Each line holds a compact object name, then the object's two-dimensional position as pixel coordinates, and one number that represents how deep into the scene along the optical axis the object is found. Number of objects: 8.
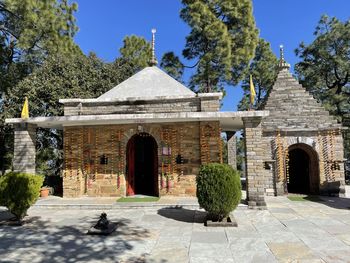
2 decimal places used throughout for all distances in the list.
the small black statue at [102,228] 6.95
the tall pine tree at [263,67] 27.12
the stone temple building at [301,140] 13.79
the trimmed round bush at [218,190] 7.63
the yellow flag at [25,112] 11.18
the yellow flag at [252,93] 10.65
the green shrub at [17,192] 7.97
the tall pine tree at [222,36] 22.38
